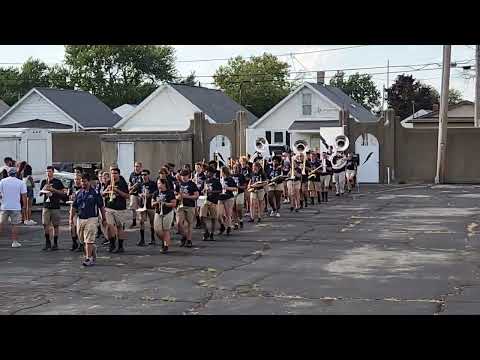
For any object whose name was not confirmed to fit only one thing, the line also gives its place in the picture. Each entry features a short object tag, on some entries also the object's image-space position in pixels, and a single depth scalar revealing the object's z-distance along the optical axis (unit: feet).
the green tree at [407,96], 272.10
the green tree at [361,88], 325.83
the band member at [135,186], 59.00
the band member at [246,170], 66.33
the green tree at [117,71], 266.57
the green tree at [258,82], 257.75
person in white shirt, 54.70
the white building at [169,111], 169.48
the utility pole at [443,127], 111.86
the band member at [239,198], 62.23
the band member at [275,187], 71.26
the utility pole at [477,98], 128.28
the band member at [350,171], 95.80
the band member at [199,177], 59.21
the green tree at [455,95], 354.95
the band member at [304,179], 79.05
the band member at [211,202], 56.70
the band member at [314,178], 82.69
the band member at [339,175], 91.61
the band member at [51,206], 52.42
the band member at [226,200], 58.44
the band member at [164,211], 50.72
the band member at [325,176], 85.93
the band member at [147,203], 53.72
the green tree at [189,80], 316.70
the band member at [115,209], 51.24
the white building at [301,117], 155.94
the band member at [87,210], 46.19
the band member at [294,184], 75.61
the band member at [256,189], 66.39
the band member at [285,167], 75.77
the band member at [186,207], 53.21
